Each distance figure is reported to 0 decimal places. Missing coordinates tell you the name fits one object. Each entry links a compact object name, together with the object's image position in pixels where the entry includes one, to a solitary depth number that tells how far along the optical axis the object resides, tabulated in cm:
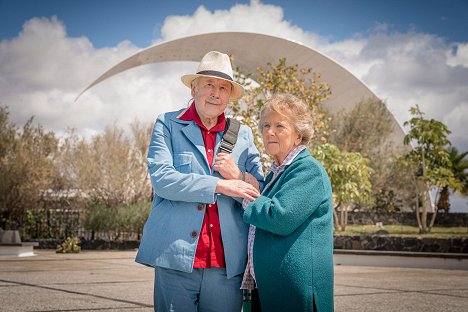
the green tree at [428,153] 1744
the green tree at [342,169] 1600
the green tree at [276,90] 1568
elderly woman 230
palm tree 2888
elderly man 248
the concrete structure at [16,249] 1401
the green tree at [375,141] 2733
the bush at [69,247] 1495
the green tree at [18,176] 1688
